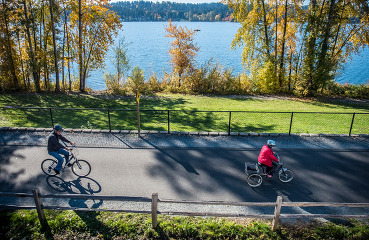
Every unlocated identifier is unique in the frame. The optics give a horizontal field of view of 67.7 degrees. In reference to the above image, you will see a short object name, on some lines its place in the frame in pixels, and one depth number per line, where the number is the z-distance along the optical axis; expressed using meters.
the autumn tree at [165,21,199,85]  26.53
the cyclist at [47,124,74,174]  8.43
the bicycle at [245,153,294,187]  8.50
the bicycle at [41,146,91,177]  8.95
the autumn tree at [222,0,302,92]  24.33
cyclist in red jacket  8.34
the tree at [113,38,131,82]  26.81
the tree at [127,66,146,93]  23.77
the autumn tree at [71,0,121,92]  22.06
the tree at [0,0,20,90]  19.95
